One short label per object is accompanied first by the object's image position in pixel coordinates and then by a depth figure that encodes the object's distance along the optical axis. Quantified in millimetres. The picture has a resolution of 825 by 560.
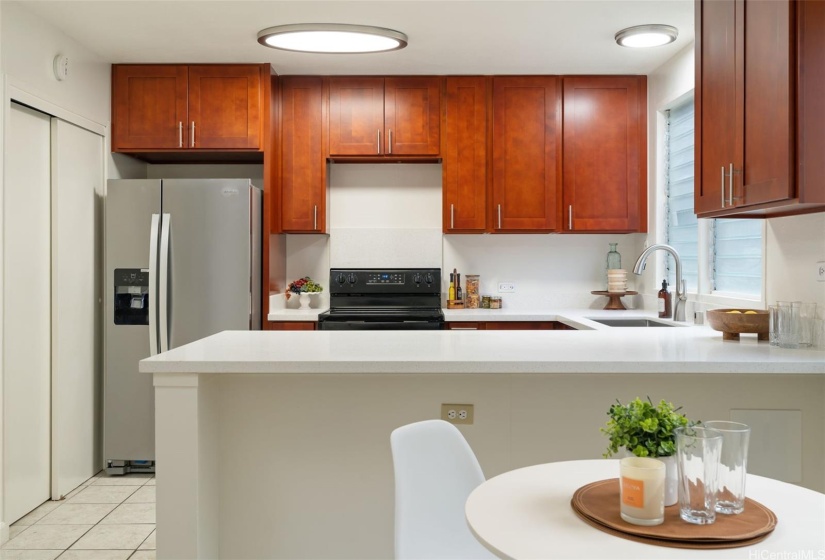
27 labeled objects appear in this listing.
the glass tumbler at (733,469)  1398
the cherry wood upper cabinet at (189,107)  4590
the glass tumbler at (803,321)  2666
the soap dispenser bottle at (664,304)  4277
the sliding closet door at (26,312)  3545
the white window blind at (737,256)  3500
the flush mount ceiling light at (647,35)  3881
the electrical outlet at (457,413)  2611
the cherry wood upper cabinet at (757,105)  2291
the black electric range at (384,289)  5016
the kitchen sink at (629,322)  4414
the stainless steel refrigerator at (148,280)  4316
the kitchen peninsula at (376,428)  2605
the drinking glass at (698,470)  1360
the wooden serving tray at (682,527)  1301
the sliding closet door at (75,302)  3951
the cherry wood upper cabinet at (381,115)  4820
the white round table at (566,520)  1271
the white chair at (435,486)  1909
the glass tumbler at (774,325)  2705
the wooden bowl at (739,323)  2820
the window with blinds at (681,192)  4324
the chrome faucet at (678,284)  3520
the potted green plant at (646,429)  1380
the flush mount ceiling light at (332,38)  3887
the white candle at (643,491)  1364
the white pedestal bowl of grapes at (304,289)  5020
